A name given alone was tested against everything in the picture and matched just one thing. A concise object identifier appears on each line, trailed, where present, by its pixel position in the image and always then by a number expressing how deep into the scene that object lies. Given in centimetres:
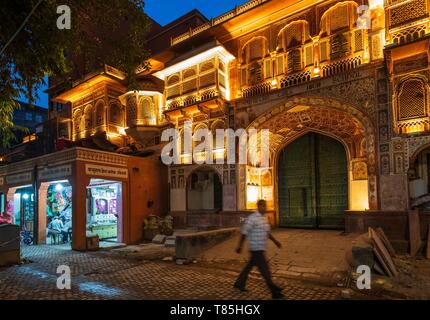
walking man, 565
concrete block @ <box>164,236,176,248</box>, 1252
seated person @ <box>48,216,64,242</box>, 1419
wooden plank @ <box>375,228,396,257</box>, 883
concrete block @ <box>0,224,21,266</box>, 930
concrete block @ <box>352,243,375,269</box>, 697
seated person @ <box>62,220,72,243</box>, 1415
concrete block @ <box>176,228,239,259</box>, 962
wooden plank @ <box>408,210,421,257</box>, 927
